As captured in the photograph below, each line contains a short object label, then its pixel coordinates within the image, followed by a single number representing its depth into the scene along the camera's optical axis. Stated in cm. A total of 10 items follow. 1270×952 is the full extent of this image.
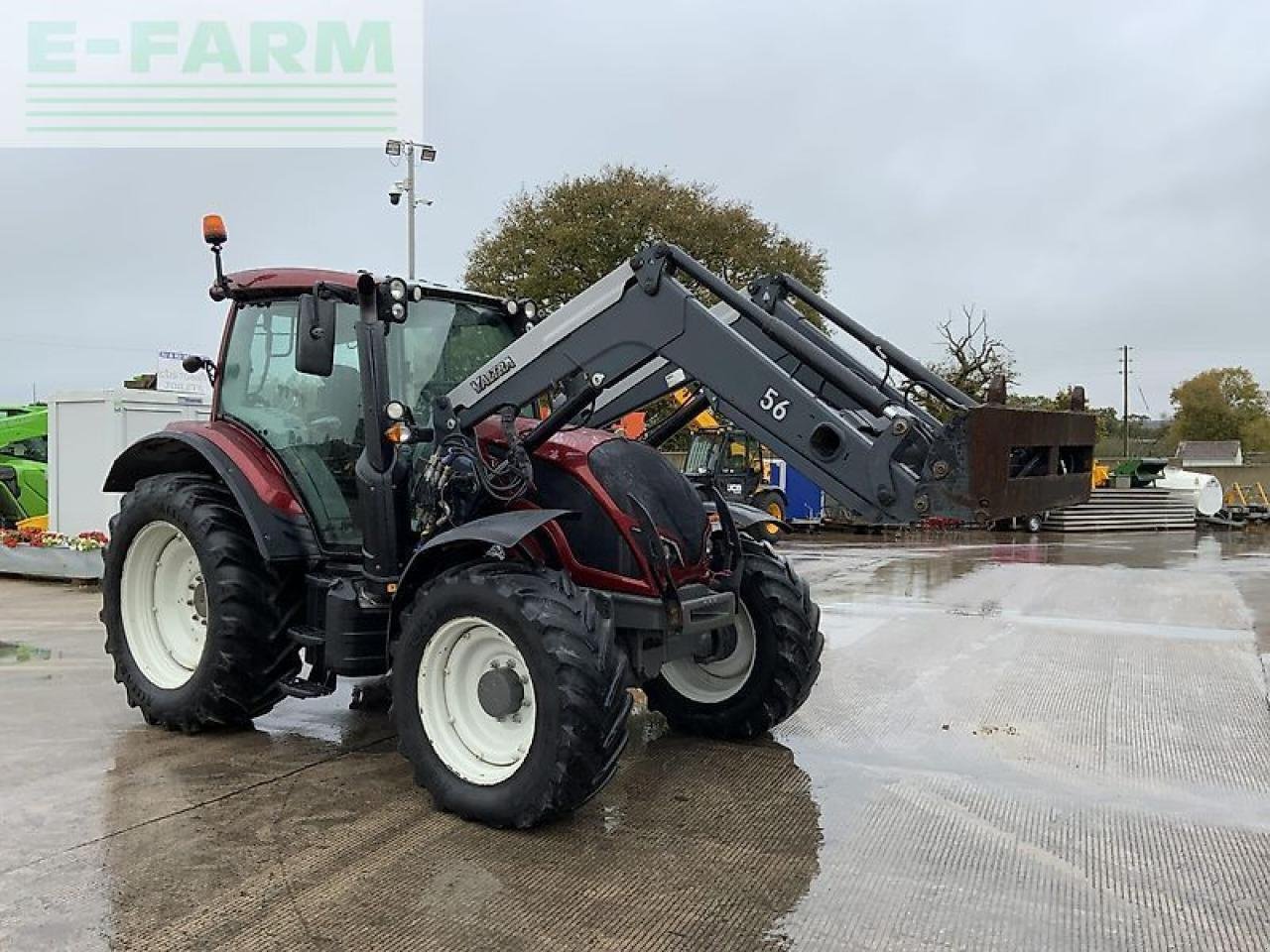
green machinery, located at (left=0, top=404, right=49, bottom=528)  1563
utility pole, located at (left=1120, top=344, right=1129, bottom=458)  5594
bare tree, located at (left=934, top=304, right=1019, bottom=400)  3130
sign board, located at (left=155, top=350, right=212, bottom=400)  1630
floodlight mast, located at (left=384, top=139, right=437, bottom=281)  2494
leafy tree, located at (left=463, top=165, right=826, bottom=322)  2867
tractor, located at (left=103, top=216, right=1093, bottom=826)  411
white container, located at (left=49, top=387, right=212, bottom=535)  1232
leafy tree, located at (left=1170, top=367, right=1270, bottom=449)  6234
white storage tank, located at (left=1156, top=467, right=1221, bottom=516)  2489
